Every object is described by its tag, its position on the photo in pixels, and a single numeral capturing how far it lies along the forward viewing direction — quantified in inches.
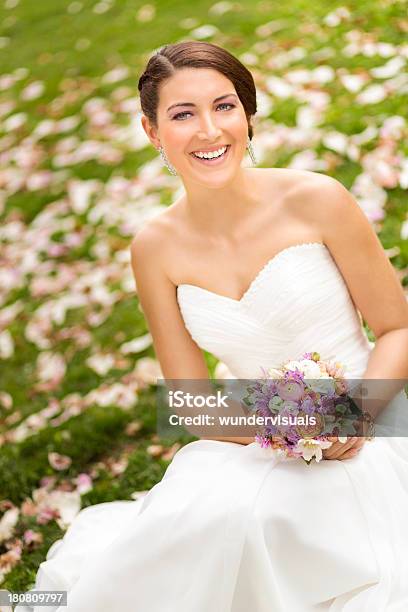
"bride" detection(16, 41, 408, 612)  229.9
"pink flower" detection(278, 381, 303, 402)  223.8
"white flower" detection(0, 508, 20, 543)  343.3
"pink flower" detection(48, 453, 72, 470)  375.6
